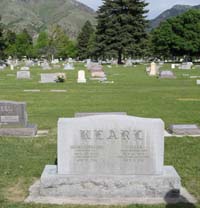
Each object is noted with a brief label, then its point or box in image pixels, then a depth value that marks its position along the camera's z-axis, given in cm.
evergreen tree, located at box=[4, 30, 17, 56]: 11680
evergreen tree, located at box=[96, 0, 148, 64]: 7775
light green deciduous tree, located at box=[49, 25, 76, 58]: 11616
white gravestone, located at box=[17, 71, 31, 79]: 3646
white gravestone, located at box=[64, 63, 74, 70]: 5512
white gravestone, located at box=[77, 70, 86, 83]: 3216
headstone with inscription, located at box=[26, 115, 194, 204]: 711
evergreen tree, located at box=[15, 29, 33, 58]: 12122
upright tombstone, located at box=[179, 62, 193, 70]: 5610
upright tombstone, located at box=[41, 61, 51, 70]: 5642
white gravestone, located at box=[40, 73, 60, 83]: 3183
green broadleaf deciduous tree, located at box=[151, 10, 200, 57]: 9006
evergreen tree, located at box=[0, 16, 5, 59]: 8607
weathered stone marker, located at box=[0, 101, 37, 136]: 1266
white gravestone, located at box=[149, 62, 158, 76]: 4288
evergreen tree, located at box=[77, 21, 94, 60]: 12094
